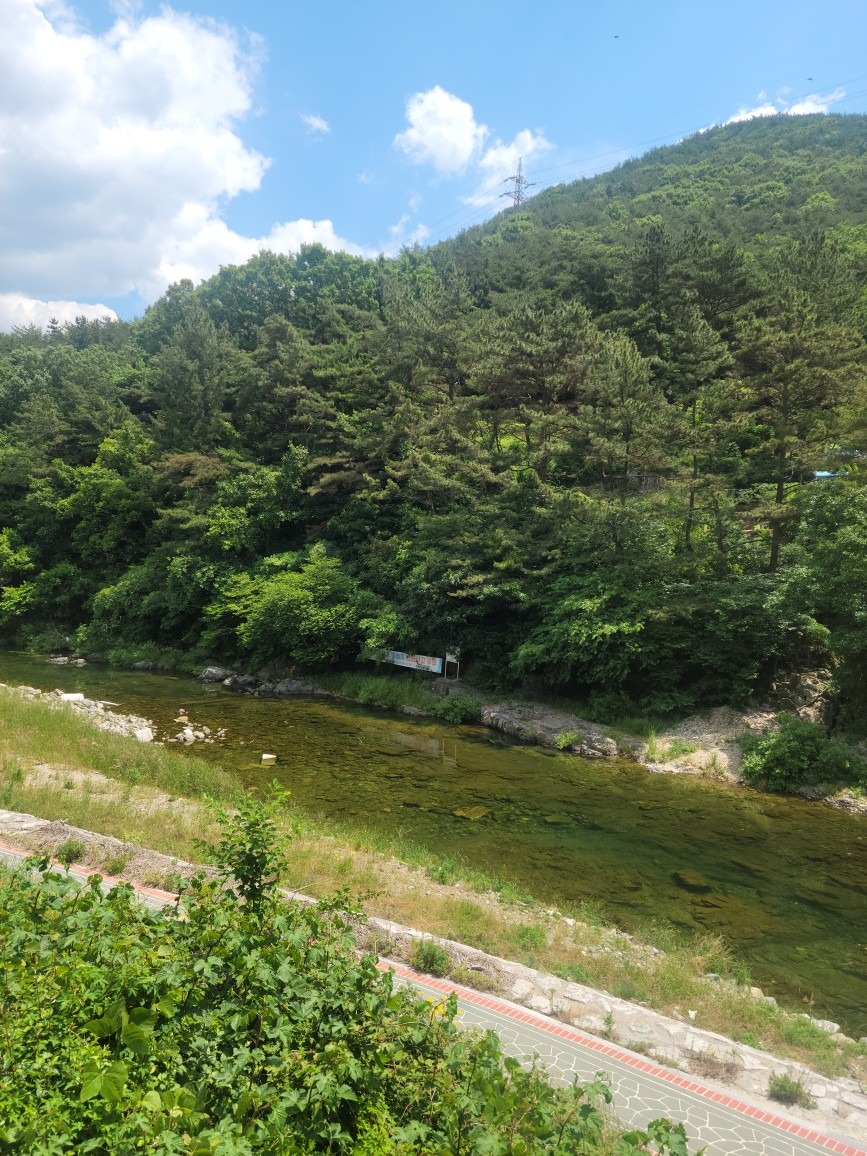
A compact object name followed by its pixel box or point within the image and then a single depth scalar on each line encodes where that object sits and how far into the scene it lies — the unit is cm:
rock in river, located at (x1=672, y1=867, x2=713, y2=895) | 1163
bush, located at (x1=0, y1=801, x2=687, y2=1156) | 334
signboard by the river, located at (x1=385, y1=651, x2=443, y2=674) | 2609
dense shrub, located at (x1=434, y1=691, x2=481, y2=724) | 2378
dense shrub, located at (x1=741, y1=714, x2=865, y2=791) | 1641
